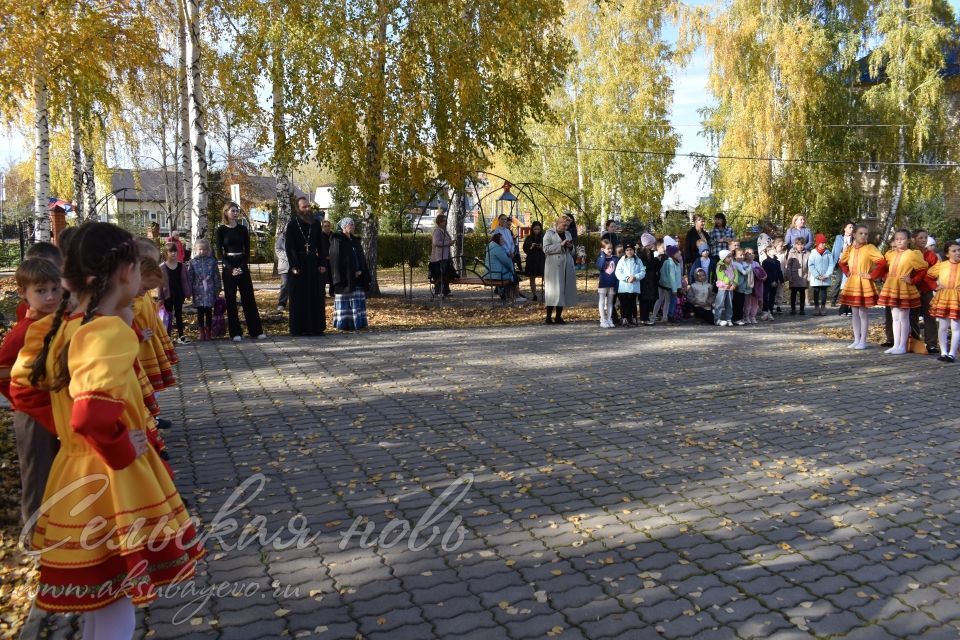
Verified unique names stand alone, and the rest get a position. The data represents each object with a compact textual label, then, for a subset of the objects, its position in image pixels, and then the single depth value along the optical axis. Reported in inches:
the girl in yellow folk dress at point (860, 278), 457.7
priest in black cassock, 505.0
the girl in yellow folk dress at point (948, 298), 413.1
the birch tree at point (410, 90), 600.1
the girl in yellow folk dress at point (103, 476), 108.3
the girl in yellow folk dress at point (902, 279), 436.1
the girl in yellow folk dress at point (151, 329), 215.5
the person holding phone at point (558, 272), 583.8
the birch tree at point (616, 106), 1432.1
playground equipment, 697.0
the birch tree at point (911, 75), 1259.8
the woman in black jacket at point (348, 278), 543.2
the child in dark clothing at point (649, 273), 594.2
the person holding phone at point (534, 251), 717.3
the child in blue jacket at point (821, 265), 653.9
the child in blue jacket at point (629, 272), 562.9
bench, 691.0
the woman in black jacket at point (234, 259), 477.7
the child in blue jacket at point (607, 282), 567.5
